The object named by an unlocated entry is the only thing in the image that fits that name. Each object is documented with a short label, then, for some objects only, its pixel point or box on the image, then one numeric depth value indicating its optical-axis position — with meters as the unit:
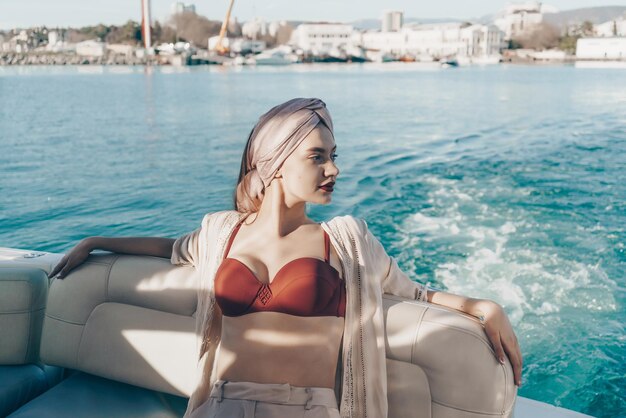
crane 76.19
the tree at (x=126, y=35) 82.94
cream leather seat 1.82
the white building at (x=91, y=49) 77.38
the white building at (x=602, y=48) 77.12
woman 1.54
